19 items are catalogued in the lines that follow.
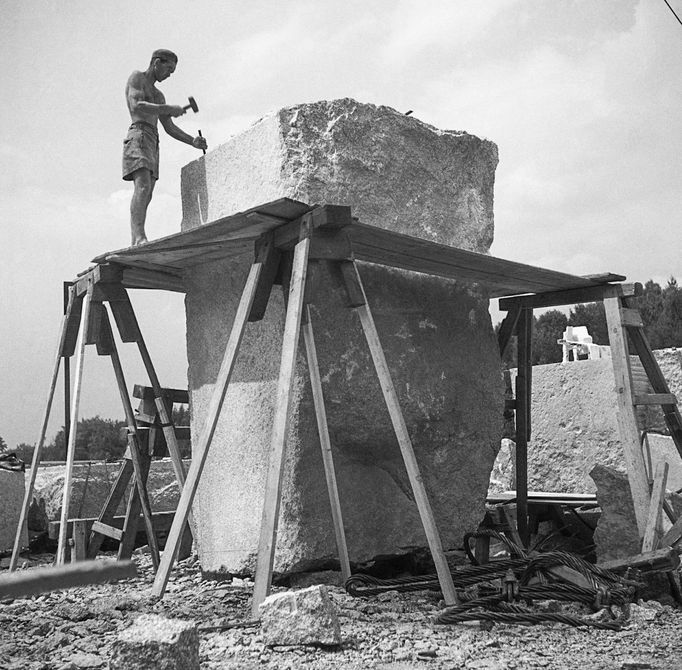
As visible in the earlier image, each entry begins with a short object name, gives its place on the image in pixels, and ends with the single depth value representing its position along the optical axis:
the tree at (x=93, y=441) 17.66
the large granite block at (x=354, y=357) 5.19
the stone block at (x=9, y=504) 7.55
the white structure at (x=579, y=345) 13.94
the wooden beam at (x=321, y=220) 4.35
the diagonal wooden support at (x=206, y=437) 4.37
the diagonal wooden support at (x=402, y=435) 4.38
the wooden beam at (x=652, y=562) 4.88
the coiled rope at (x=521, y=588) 4.16
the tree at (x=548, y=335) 28.16
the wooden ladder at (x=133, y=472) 6.05
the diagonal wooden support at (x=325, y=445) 4.84
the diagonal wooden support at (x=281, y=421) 3.99
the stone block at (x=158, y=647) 3.05
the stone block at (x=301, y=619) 3.57
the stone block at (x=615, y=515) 6.10
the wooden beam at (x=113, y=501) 6.15
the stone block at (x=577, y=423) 8.31
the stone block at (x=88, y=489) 7.94
